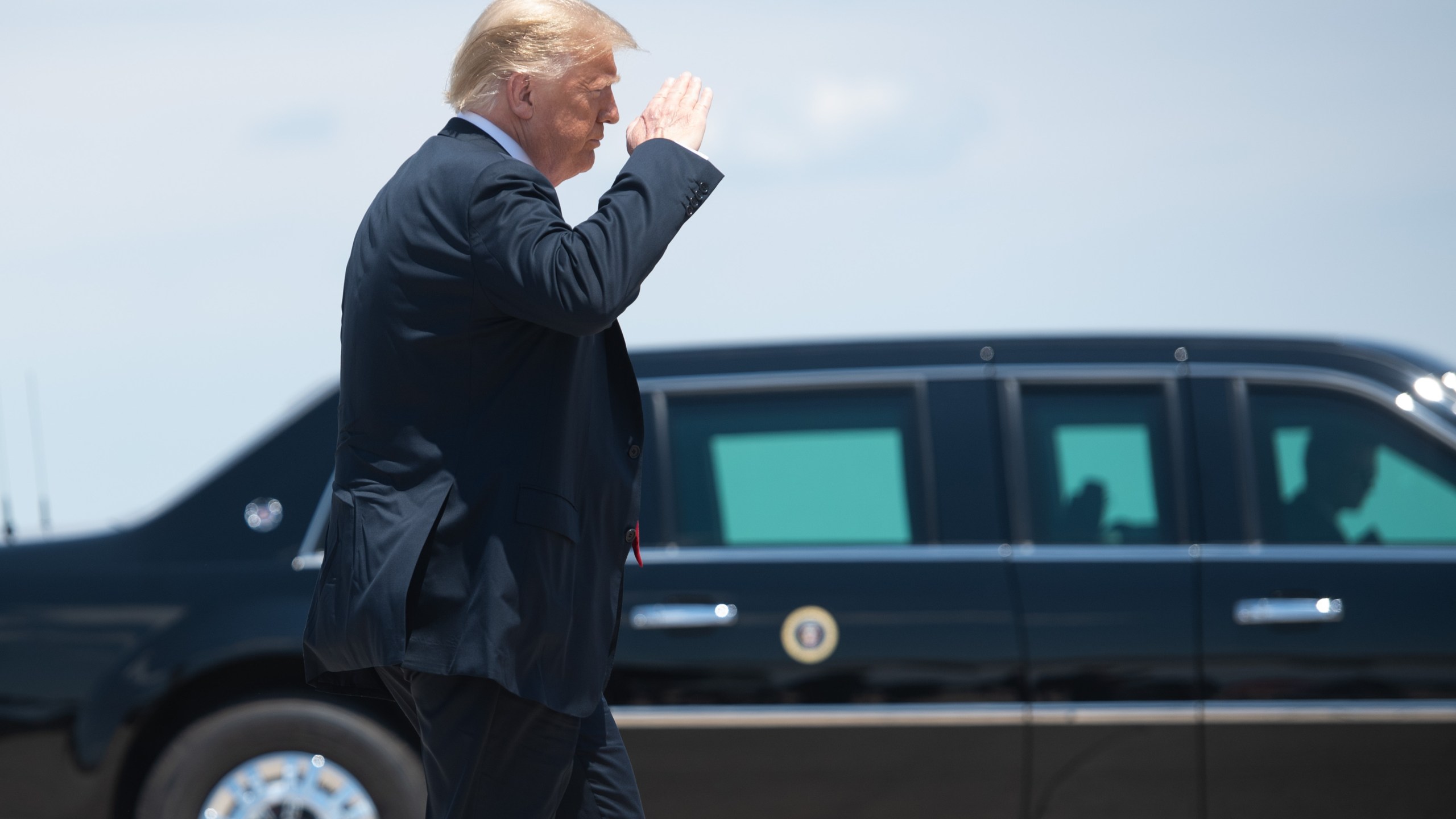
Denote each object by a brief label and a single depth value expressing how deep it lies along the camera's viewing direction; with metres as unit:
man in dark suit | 29.12
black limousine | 31.19
